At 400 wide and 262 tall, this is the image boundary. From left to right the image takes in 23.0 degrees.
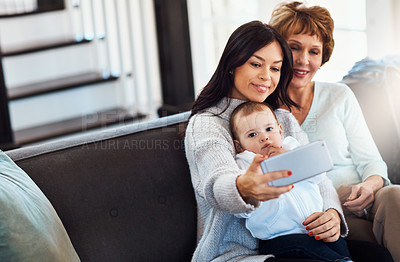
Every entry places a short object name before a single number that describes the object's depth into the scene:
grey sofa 2.41
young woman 2.29
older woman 2.56
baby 2.28
